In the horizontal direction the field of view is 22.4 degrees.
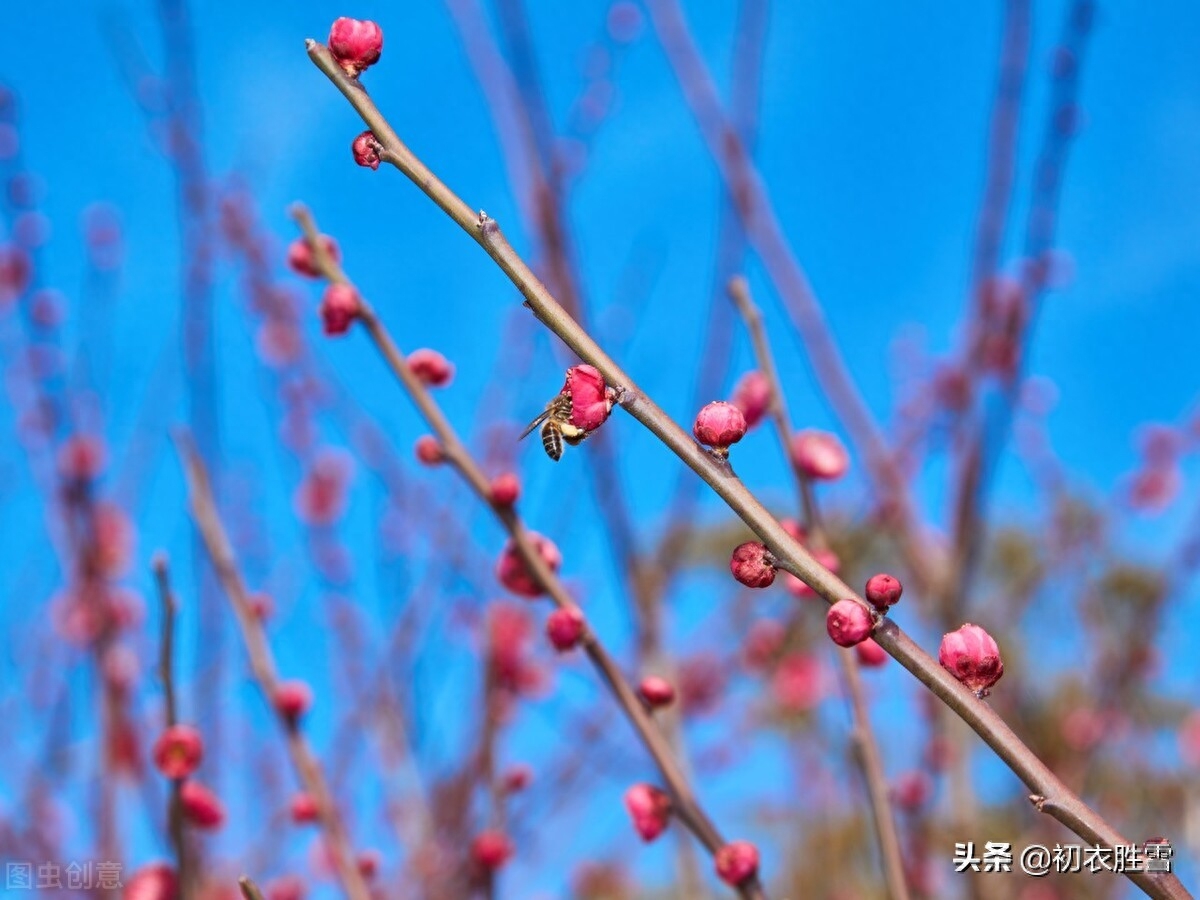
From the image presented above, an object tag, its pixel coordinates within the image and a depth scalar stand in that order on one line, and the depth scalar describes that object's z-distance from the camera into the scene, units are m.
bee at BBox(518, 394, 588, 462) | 0.59
